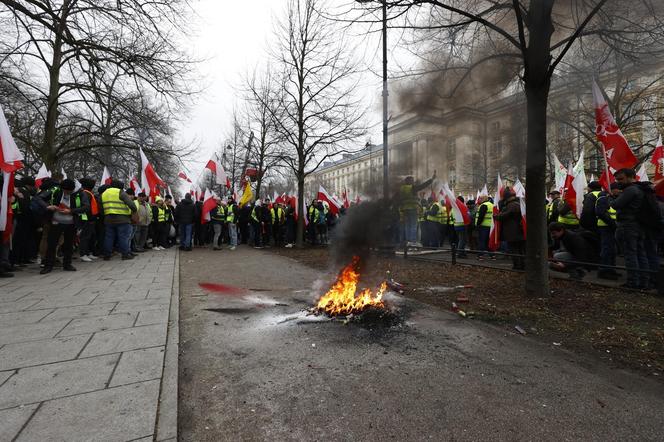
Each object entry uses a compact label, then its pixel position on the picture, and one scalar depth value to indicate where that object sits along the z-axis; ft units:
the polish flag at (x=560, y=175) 35.99
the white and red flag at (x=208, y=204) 41.72
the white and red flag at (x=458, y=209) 30.99
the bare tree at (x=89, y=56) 31.09
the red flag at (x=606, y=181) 22.41
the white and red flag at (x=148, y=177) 34.94
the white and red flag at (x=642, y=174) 29.97
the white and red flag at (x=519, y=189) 36.95
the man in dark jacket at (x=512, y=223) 26.99
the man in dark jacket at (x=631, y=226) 18.90
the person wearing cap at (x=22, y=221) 25.22
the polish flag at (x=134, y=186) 43.14
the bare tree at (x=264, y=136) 44.55
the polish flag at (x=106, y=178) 38.81
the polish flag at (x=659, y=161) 24.36
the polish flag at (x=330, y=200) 45.03
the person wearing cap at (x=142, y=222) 37.67
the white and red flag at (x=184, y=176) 48.75
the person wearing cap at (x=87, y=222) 28.17
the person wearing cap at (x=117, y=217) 30.40
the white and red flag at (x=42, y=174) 33.42
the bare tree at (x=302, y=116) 41.96
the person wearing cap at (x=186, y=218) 39.91
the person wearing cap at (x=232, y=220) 45.19
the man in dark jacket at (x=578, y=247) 24.21
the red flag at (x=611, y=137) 20.44
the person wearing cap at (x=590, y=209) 24.46
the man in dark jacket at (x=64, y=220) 24.11
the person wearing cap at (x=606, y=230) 22.29
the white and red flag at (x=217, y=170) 40.29
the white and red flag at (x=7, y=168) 19.99
